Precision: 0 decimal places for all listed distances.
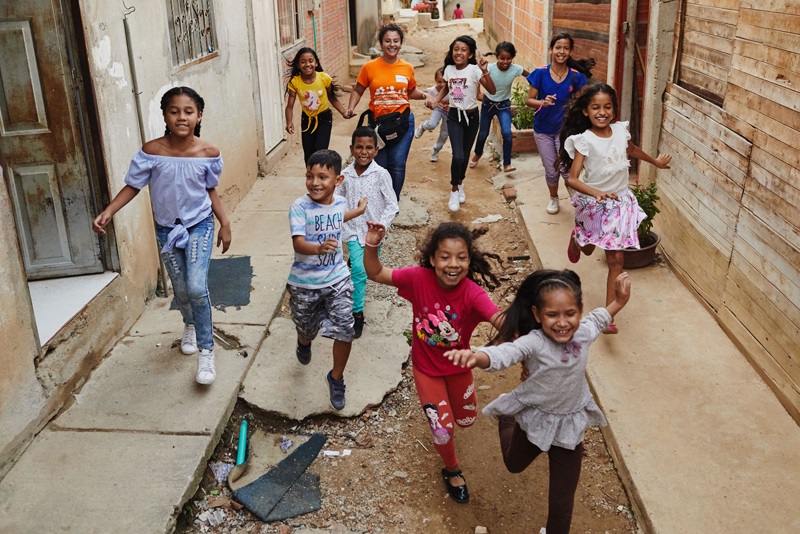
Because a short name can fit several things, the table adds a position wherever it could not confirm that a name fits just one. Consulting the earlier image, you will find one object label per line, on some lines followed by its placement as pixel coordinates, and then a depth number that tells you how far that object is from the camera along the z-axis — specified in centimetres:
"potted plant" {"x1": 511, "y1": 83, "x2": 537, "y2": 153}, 932
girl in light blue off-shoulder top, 412
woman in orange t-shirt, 646
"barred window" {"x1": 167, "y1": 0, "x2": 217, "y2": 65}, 606
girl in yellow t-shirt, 715
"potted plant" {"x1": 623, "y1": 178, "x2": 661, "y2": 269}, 586
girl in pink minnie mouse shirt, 334
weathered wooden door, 430
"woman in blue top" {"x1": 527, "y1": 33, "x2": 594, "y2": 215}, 695
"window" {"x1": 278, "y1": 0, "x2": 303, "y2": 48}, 1012
